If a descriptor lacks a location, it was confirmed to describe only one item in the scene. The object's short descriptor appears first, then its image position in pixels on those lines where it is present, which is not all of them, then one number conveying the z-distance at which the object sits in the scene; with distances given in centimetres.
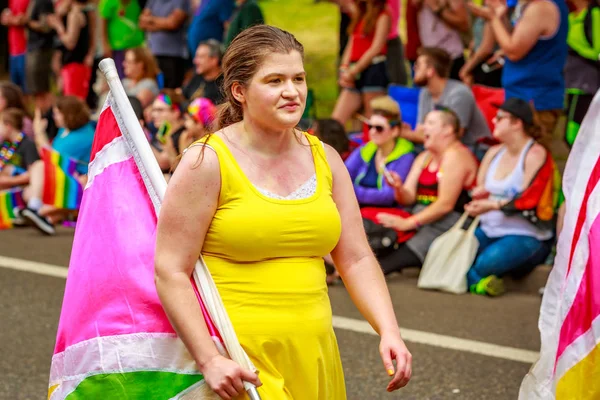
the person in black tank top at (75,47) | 1347
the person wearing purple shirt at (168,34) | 1226
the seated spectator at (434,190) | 835
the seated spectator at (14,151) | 1109
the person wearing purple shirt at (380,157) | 879
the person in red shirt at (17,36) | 1426
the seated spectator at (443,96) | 904
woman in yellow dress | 308
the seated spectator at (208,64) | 1067
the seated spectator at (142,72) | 1174
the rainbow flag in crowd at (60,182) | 1072
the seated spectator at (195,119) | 1005
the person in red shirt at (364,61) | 1019
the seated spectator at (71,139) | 1086
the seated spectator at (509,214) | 787
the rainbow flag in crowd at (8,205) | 1078
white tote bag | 788
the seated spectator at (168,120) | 1041
